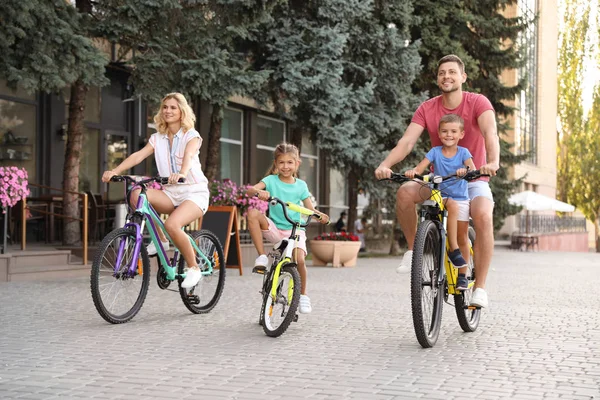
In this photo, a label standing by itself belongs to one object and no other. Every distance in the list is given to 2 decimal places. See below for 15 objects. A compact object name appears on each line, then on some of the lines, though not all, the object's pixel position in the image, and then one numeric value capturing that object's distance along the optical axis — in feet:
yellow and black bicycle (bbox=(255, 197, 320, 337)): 25.26
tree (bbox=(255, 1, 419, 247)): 69.10
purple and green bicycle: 26.40
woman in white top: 28.22
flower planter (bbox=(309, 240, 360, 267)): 66.39
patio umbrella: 142.90
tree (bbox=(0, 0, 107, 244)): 45.37
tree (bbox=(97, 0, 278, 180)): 52.47
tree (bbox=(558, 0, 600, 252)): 210.18
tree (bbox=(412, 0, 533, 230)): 89.51
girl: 26.53
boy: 24.58
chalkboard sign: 51.80
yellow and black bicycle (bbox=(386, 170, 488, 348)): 22.65
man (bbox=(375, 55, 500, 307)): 24.85
